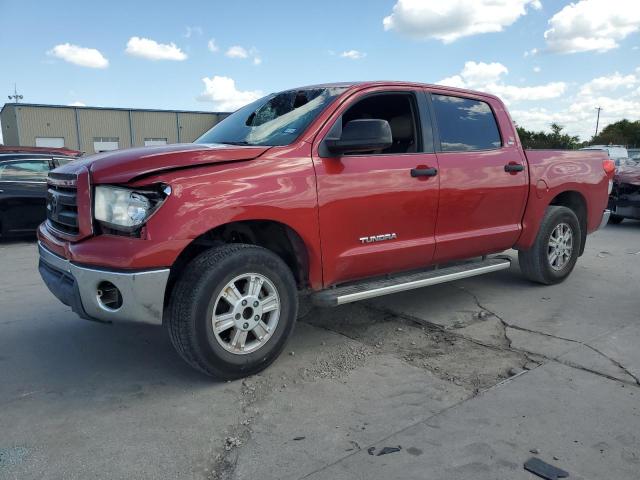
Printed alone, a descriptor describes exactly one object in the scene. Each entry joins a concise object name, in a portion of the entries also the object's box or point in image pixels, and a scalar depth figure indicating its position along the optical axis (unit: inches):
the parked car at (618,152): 961.1
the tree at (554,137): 2103.8
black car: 348.2
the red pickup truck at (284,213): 117.8
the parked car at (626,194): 376.5
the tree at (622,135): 2417.6
